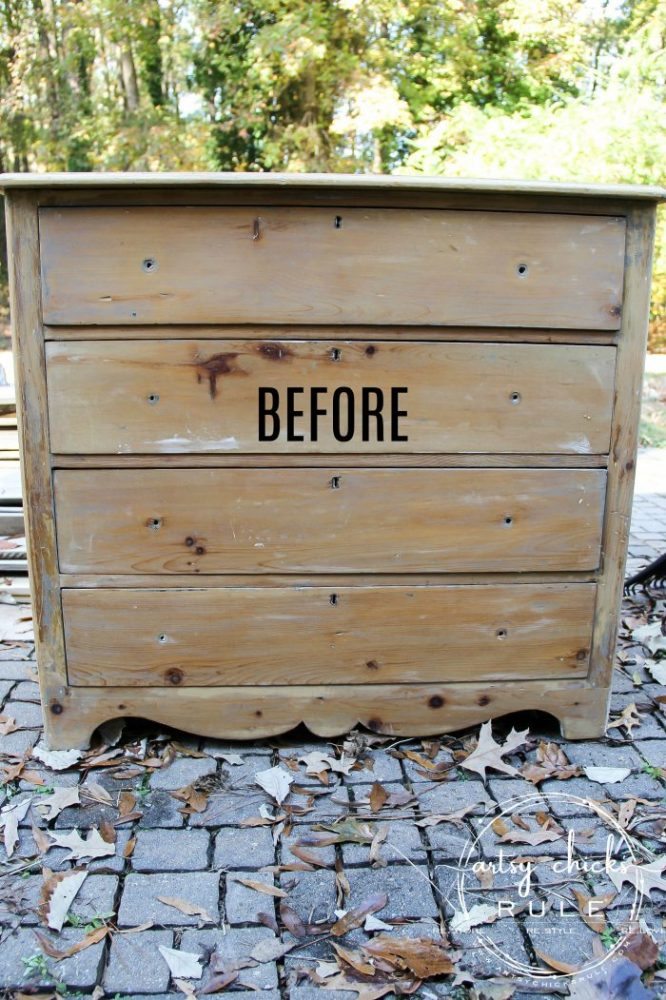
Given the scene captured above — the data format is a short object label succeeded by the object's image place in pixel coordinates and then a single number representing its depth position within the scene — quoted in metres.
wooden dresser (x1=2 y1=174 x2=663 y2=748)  2.29
